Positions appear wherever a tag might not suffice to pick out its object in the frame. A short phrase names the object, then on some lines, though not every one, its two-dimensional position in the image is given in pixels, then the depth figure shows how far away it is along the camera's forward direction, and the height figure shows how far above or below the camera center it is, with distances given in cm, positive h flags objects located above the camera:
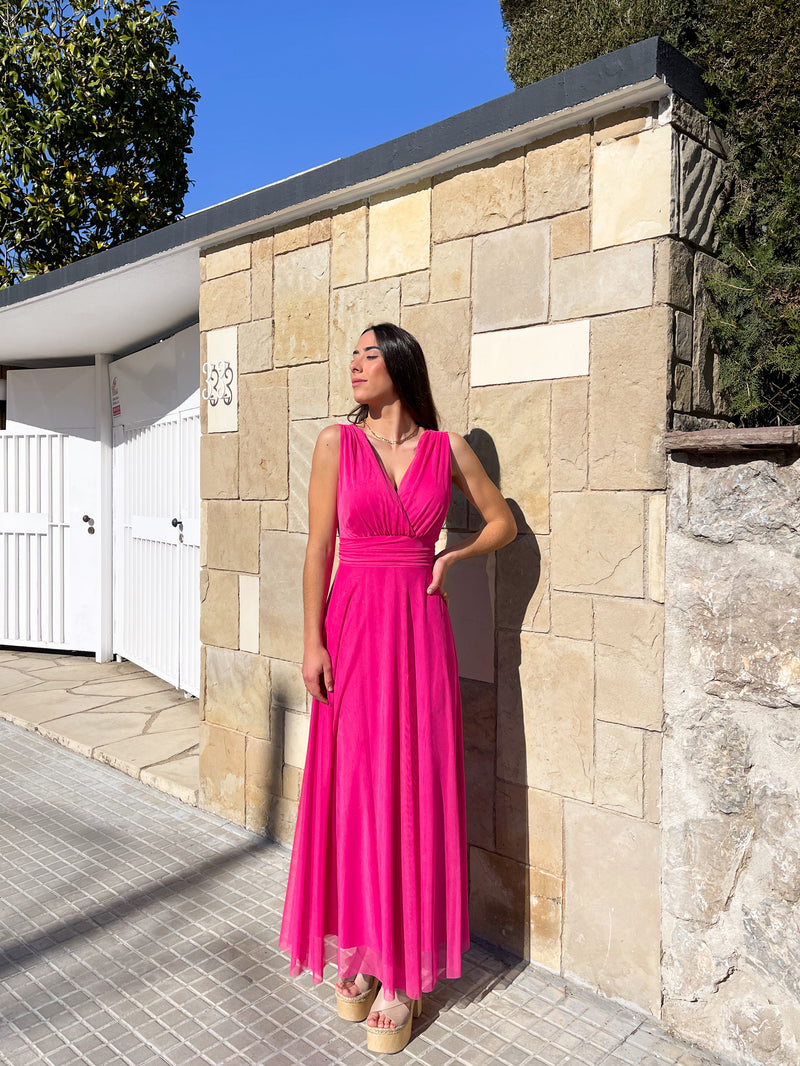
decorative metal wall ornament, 371 +50
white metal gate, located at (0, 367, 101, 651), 702 -18
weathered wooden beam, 203 +16
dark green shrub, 233 +84
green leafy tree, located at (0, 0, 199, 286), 912 +413
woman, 225 -59
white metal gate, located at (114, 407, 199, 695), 556 -37
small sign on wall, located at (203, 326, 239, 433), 369 +51
